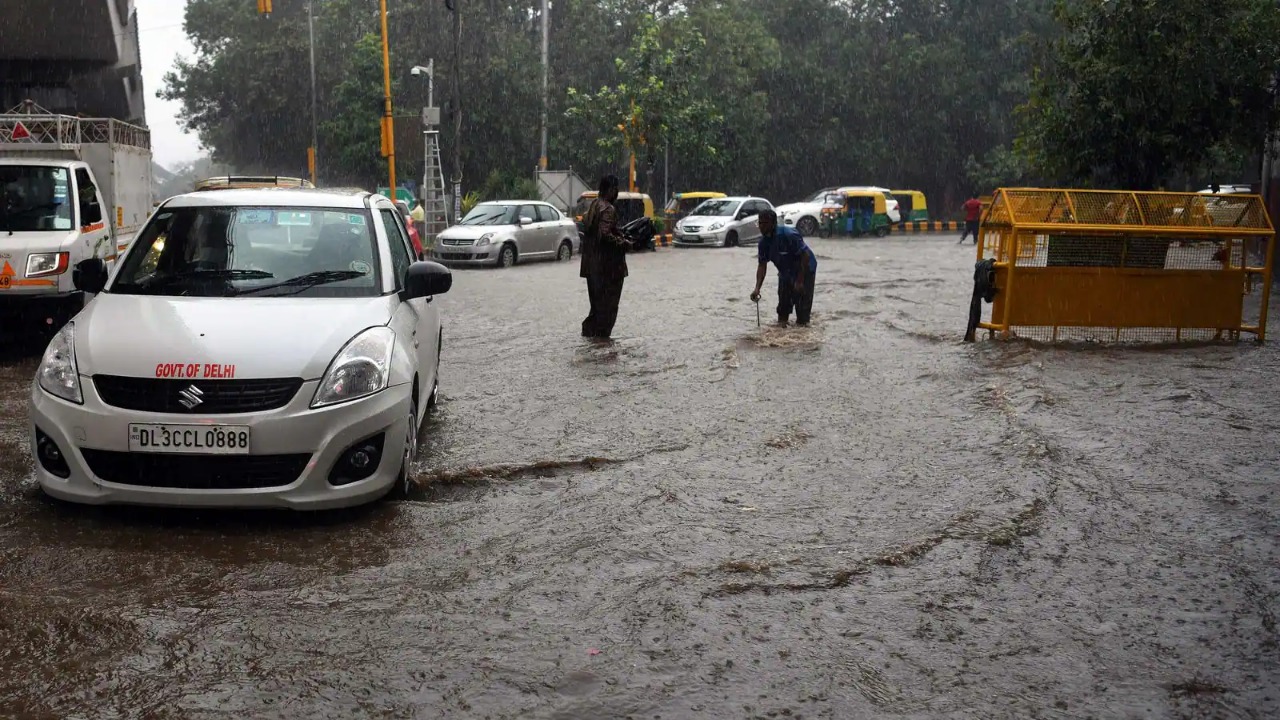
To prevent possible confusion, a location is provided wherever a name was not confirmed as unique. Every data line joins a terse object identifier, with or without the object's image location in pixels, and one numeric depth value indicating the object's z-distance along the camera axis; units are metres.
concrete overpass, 28.50
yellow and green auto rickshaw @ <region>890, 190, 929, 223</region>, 48.09
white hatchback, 5.16
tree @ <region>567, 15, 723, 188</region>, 38.22
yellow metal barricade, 11.70
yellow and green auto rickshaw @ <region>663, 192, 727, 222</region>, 38.84
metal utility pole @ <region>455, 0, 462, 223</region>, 29.72
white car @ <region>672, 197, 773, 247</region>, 32.72
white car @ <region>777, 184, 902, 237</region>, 39.06
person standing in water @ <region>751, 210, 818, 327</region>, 13.05
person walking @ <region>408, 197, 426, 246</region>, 30.23
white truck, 10.24
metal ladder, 33.25
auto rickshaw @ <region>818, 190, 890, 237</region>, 39.62
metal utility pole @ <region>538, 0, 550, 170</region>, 39.63
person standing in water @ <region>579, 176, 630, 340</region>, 11.77
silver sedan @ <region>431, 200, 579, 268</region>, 24.20
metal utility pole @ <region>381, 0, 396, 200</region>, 31.73
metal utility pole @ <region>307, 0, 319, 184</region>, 49.88
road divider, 46.84
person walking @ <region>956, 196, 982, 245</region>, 35.22
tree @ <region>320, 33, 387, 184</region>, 46.41
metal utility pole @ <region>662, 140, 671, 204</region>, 42.22
